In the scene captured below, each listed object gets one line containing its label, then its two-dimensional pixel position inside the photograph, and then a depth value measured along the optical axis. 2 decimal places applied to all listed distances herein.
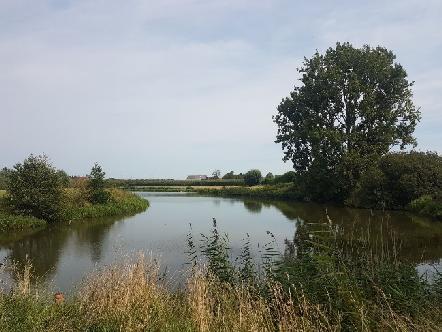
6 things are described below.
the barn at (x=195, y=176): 163.73
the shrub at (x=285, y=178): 71.59
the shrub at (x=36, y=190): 26.38
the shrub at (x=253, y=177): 87.19
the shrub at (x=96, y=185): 35.44
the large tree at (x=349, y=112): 39.94
